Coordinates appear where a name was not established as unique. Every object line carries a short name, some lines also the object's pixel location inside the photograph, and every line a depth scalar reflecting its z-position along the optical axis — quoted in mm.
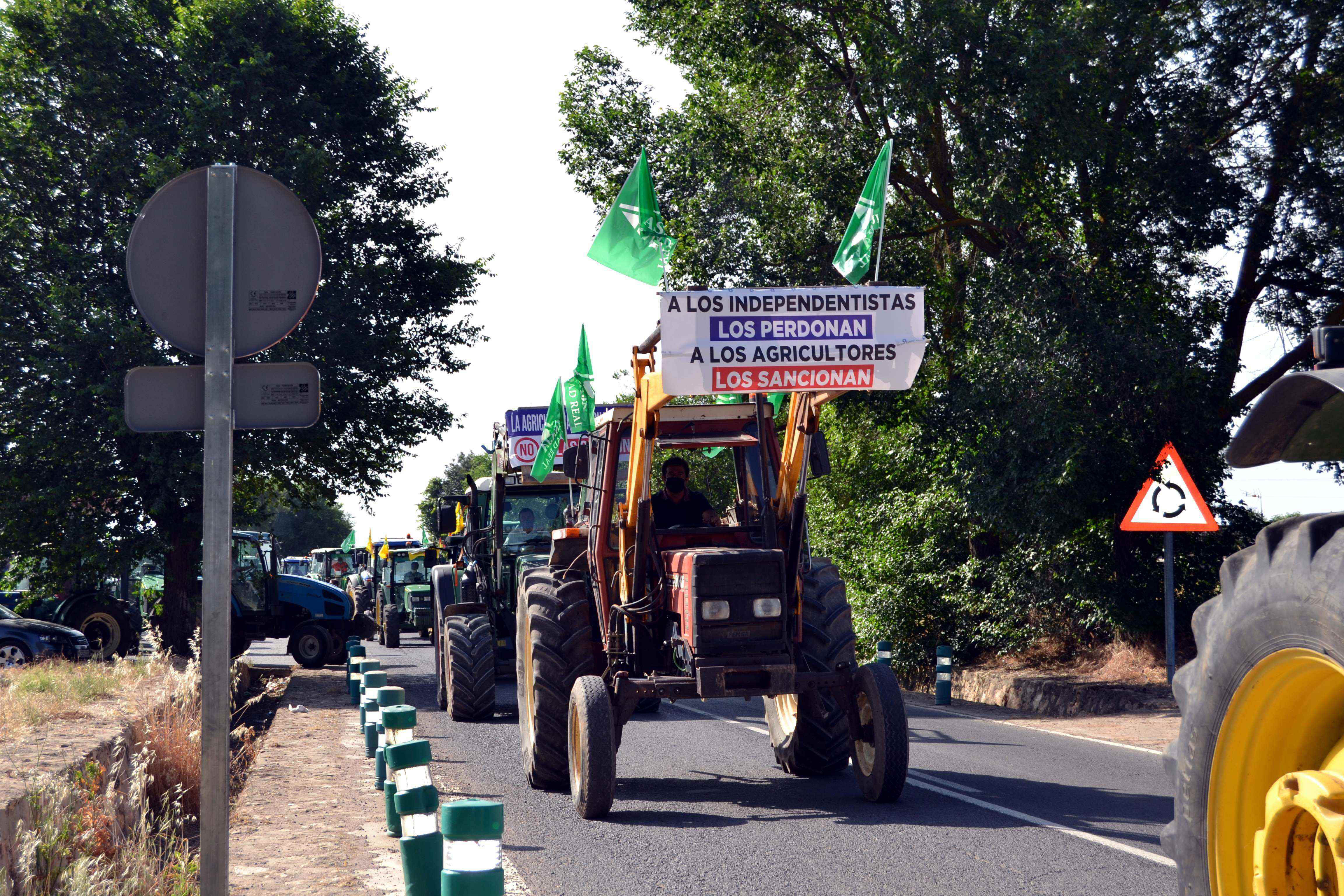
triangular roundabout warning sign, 13258
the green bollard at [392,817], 7602
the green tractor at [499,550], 15625
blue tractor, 23984
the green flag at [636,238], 9891
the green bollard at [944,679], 17203
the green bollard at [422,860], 4926
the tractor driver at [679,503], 9680
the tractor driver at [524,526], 16141
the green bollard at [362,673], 10867
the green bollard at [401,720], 7215
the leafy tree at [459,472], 93375
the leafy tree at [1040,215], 16328
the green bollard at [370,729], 10352
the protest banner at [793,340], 7742
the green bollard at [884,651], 18031
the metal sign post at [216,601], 4258
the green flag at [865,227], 9922
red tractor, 8219
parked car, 20625
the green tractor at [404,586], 35219
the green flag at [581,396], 16969
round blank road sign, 4555
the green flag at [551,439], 15500
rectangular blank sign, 4465
